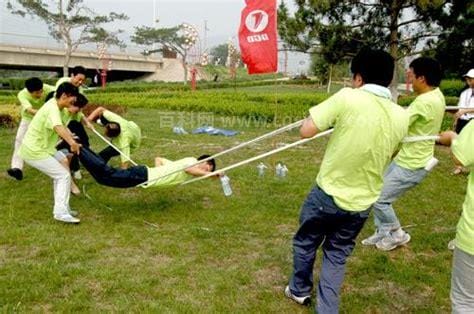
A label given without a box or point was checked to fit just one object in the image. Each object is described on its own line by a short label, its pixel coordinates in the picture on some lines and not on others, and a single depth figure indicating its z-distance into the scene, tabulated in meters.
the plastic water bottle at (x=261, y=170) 7.74
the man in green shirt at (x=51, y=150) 5.27
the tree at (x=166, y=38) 54.91
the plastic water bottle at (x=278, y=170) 7.53
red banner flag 9.64
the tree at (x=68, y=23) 39.19
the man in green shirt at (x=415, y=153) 4.12
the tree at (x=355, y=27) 13.70
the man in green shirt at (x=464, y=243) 2.55
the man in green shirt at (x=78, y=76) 6.68
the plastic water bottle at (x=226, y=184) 5.27
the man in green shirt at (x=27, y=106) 6.83
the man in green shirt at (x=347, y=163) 2.96
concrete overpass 41.06
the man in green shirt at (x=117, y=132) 6.64
